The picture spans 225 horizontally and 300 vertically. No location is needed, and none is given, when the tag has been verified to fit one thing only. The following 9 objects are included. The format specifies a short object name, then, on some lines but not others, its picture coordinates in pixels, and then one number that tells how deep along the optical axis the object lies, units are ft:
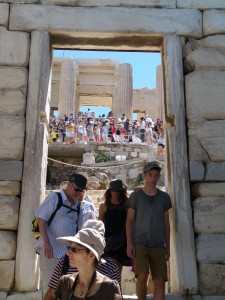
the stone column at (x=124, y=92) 86.53
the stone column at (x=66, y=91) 86.84
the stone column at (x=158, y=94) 92.96
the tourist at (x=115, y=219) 14.61
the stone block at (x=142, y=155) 53.70
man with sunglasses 13.10
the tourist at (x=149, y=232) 13.79
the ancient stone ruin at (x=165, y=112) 15.39
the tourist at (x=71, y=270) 9.65
